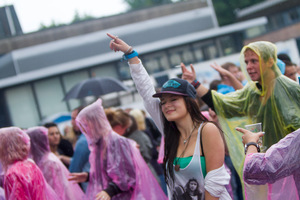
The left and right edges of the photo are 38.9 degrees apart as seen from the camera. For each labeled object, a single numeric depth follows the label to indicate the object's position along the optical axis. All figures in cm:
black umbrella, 890
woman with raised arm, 284
